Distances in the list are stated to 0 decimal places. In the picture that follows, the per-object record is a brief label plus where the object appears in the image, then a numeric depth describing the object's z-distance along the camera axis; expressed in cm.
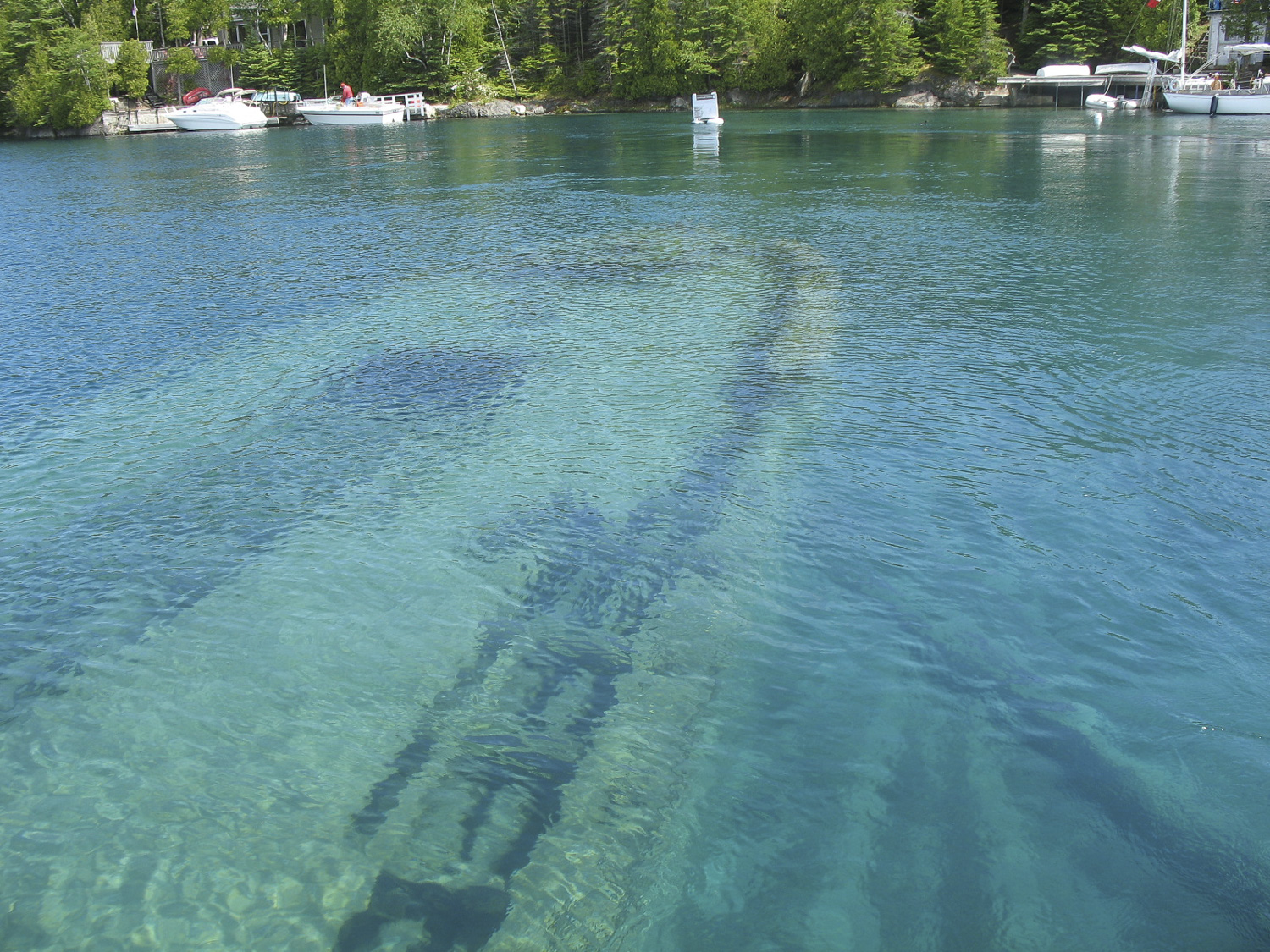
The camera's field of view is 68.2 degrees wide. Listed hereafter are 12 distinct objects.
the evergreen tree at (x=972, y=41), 6331
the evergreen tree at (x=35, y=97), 6812
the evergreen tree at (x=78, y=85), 6869
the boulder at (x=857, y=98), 6862
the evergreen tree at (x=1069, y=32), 6438
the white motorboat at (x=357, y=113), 7388
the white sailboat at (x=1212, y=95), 4884
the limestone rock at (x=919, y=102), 6506
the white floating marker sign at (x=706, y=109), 5651
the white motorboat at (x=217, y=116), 6988
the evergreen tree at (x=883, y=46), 6631
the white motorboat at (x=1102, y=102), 5612
